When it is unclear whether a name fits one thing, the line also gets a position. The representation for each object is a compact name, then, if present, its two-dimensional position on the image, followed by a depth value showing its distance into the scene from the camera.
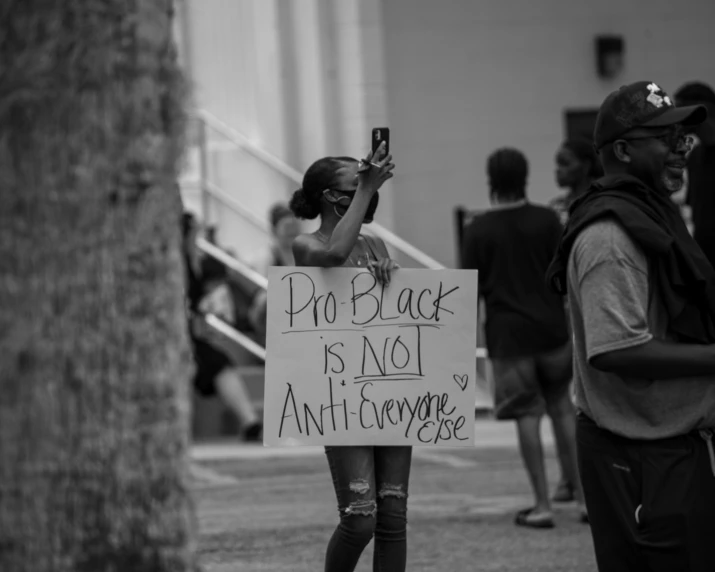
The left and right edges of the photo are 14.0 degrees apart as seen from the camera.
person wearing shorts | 15.18
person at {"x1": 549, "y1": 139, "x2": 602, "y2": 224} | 16.64
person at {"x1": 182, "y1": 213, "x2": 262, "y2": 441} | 22.73
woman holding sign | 9.63
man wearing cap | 7.48
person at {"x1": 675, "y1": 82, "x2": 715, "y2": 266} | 15.20
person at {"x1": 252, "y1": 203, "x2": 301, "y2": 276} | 24.65
